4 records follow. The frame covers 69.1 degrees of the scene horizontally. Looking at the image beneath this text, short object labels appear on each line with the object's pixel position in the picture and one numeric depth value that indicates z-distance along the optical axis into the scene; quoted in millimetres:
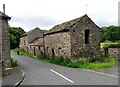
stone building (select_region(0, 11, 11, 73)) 8108
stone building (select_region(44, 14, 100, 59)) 10659
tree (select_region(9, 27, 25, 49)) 27692
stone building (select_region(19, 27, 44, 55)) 18364
